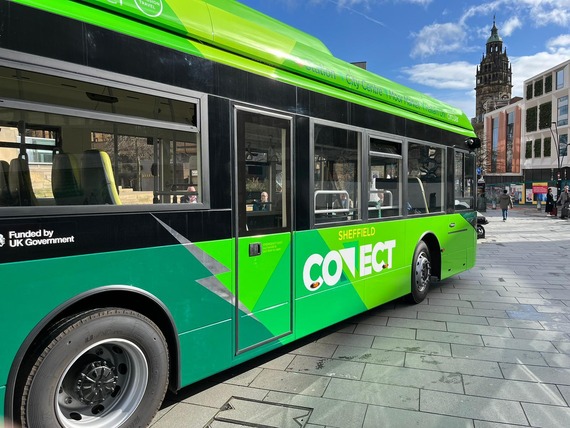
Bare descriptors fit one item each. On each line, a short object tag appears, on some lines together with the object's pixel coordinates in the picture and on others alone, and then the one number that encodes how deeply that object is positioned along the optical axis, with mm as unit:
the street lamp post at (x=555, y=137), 53188
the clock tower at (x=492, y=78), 106562
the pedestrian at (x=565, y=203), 24969
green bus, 2344
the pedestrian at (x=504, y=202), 23969
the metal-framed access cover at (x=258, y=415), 3121
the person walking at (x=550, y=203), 27391
